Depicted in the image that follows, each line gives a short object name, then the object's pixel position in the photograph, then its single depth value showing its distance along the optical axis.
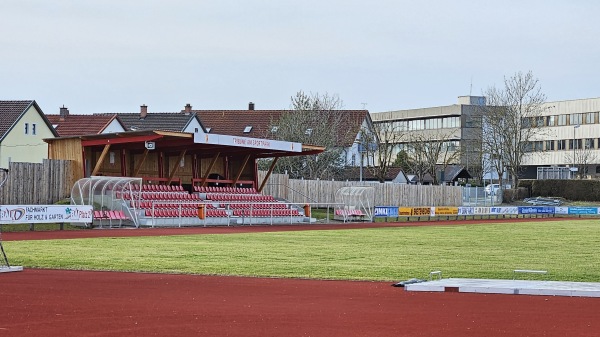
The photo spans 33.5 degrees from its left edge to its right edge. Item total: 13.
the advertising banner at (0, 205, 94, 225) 38.38
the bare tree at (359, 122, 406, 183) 92.69
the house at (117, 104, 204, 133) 87.94
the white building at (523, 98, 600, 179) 116.44
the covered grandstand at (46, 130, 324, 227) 46.66
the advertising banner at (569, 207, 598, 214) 79.24
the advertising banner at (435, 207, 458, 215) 68.91
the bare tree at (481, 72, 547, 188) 98.19
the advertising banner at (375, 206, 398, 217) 61.59
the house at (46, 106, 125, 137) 83.31
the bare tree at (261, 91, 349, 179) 81.88
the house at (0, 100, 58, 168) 74.62
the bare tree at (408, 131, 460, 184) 102.81
